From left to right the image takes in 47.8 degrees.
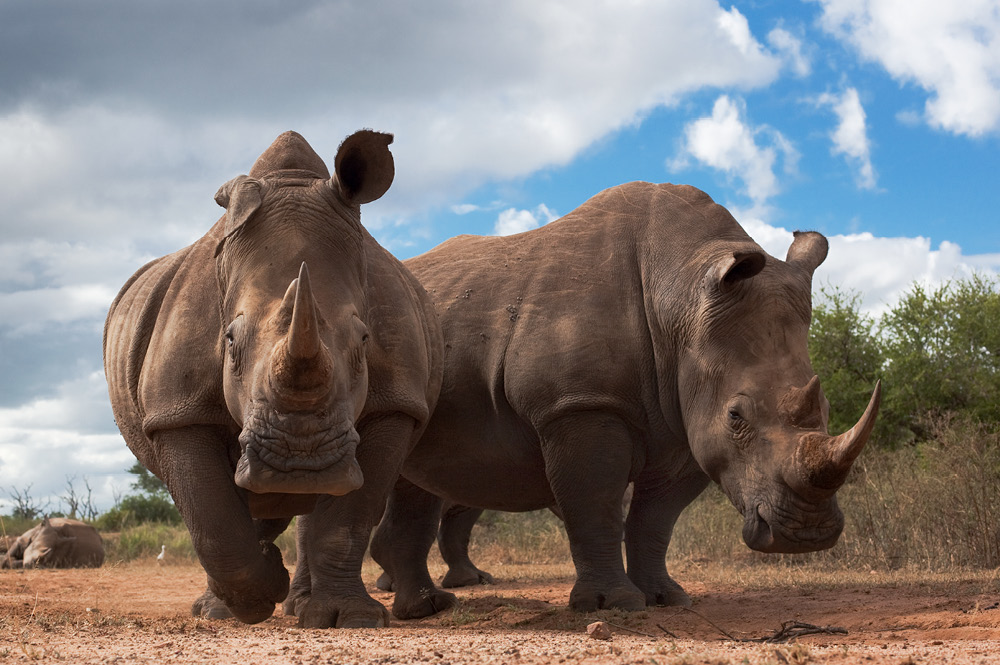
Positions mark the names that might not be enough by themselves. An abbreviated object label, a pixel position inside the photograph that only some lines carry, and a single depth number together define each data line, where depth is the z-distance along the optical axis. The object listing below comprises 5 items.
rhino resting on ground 14.55
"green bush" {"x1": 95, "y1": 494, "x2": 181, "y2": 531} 23.30
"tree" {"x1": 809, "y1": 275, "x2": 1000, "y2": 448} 17.97
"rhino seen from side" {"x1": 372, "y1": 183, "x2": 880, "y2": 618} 6.34
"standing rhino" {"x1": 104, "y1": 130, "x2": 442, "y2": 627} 4.86
